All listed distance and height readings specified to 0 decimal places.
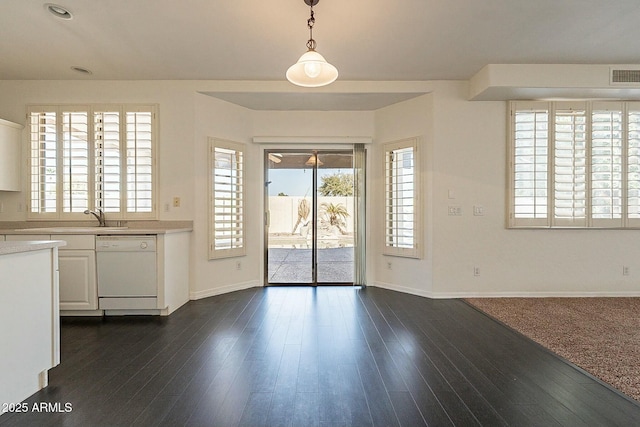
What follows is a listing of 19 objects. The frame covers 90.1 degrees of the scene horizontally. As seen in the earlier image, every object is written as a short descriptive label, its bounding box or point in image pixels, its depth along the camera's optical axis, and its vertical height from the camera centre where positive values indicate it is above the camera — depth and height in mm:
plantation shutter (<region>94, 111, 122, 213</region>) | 4066 +618
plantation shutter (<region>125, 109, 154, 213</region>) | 4070 +658
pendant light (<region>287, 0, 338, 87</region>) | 2271 +1005
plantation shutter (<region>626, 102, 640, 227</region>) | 4156 +740
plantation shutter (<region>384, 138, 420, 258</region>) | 4316 +167
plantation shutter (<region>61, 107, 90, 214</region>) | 4066 +618
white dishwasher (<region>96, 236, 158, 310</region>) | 3387 -663
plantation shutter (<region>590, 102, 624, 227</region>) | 4145 +738
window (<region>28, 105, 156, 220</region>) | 4066 +621
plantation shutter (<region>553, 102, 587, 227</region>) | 4117 +616
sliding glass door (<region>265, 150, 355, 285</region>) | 4875 -28
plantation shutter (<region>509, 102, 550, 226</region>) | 4117 +601
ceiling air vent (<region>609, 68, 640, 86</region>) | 3777 +1585
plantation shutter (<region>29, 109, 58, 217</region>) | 4062 +590
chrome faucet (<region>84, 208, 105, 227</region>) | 4013 -80
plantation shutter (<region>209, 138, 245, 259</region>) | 4258 +150
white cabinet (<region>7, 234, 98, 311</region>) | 3355 -671
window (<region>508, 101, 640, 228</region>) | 4121 +615
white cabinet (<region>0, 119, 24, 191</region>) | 3830 +666
